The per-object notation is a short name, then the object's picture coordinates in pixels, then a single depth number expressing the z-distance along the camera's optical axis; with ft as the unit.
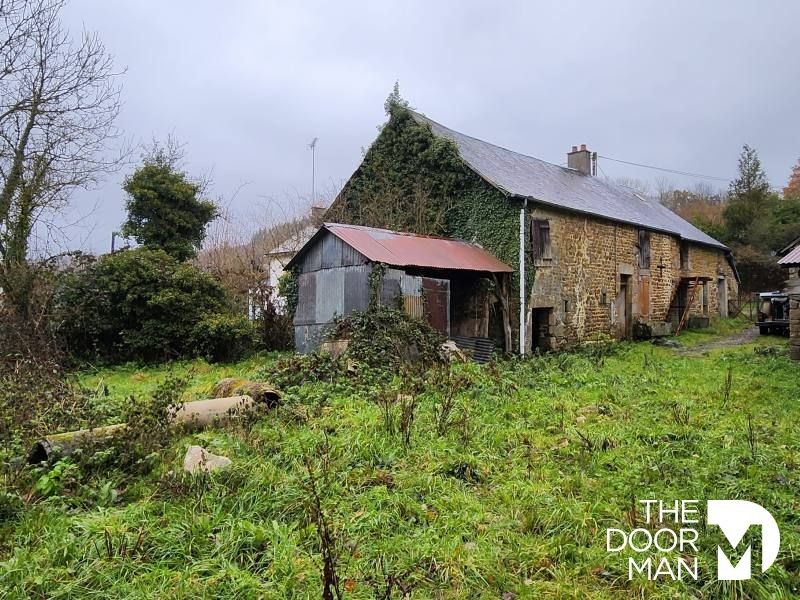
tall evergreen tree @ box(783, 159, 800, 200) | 115.96
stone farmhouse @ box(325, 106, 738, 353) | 47.91
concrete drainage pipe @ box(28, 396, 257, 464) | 15.42
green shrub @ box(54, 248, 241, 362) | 44.83
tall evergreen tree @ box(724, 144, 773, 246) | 100.68
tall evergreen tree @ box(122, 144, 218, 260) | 53.52
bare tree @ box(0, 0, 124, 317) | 38.55
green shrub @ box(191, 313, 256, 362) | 45.57
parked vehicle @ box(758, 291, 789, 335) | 61.04
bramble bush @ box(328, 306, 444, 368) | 32.60
